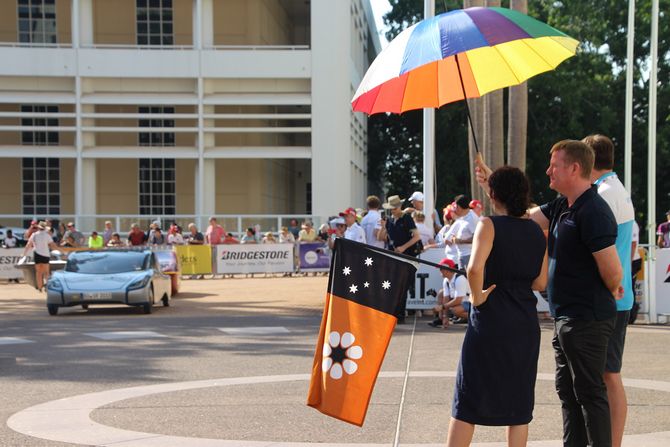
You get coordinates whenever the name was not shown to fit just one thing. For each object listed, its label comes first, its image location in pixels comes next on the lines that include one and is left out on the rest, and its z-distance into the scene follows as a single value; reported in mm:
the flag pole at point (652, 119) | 29797
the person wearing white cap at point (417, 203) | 17994
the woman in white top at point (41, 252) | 25641
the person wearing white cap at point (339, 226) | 18156
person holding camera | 16438
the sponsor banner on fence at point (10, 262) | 30938
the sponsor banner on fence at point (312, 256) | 33344
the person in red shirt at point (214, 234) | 33469
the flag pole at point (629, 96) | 29719
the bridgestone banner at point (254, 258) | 33031
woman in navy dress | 5711
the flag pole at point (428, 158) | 21406
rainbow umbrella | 6957
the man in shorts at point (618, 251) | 6367
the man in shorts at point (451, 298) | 15469
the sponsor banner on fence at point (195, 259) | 32688
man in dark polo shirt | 5926
